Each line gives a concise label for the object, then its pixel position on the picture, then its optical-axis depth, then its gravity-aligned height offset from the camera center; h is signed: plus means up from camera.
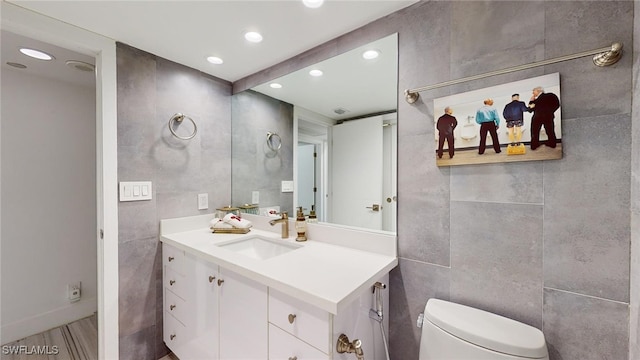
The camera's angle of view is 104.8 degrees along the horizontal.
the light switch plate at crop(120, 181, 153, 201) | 1.64 -0.09
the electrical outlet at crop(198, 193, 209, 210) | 2.04 -0.20
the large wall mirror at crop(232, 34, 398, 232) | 1.44 +0.28
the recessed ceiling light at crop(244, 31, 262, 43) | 1.52 +0.89
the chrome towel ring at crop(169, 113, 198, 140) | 1.86 +0.44
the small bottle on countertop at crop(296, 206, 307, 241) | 1.65 -0.34
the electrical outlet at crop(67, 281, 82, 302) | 2.29 -1.06
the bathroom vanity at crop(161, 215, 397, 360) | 0.96 -0.54
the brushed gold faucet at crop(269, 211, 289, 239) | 1.73 -0.33
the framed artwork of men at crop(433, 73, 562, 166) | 0.95 +0.23
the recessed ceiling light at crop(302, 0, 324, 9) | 1.24 +0.89
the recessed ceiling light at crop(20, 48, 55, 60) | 1.69 +0.87
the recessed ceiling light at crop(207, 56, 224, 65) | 1.83 +0.89
